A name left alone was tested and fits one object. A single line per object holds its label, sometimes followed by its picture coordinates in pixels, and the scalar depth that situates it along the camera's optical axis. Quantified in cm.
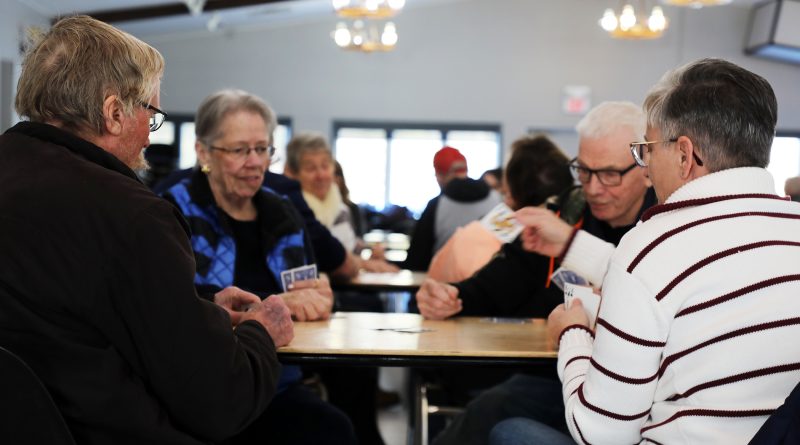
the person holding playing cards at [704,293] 153
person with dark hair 346
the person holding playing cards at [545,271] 262
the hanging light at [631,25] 1093
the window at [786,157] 1438
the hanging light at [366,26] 919
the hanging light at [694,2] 987
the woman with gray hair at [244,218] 273
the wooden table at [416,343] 212
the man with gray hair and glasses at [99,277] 148
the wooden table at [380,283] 402
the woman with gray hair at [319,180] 542
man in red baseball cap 557
